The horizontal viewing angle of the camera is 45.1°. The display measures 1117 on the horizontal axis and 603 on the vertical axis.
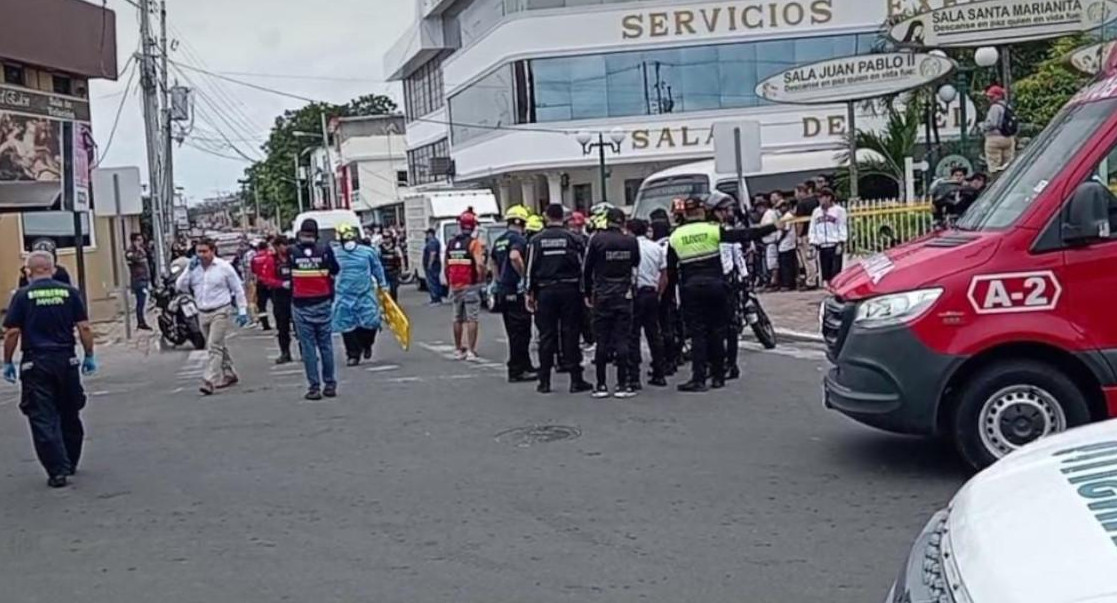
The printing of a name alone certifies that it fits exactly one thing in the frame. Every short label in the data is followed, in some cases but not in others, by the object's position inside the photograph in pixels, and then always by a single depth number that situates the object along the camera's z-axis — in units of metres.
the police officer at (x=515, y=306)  14.26
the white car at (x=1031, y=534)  2.75
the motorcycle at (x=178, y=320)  21.77
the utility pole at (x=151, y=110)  33.56
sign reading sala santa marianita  20.39
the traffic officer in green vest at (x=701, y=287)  12.09
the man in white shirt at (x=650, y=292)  12.87
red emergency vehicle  7.91
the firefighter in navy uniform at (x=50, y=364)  9.79
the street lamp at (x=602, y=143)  33.06
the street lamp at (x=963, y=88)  22.69
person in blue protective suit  16.89
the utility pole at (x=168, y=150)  37.47
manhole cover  10.57
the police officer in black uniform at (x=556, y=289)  12.88
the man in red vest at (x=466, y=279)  16.50
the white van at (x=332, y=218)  32.41
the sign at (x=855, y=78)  21.39
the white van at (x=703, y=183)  27.22
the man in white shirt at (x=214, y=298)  14.65
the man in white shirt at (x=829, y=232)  20.94
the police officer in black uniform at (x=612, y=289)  12.30
